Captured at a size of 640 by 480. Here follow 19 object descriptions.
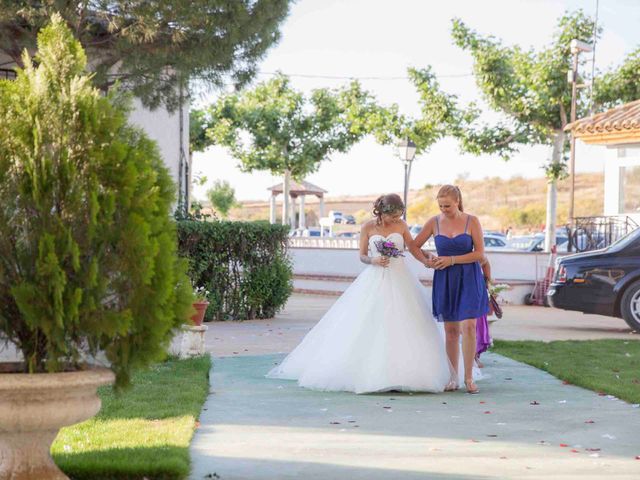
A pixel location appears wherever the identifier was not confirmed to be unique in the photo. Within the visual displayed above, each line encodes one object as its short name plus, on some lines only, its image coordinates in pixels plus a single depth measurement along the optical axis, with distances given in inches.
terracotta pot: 460.8
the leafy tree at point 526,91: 1390.3
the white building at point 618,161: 893.2
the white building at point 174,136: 850.0
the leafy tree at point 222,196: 3582.7
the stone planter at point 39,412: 193.9
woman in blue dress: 365.7
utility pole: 1229.7
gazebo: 2336.4
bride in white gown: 364.5
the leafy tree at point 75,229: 192.7
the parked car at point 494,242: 1777.8
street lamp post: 1050.7
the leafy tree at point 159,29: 570.6
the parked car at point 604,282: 631.8
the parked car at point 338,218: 3672.5
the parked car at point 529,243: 1550.9
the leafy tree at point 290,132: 1926.7
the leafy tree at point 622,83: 1357.0
